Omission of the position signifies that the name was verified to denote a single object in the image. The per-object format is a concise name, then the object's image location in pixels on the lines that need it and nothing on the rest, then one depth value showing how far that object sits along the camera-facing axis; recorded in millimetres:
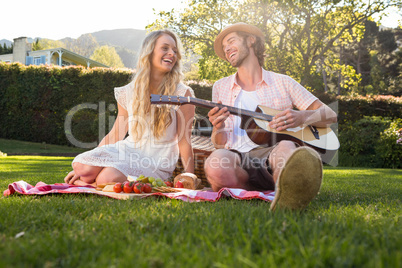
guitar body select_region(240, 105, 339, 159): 3455
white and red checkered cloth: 2844
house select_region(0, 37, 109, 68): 28734
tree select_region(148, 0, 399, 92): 14133
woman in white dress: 3969
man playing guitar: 3148
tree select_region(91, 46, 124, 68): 50669
